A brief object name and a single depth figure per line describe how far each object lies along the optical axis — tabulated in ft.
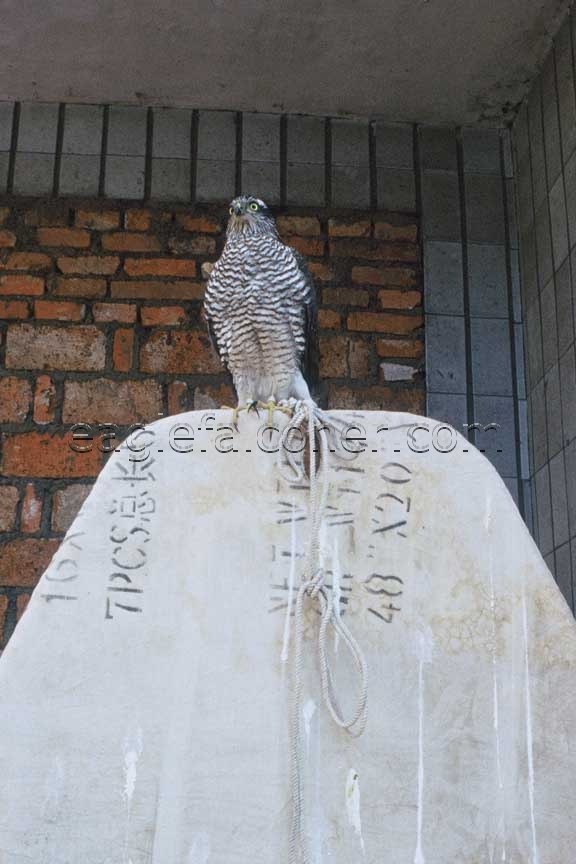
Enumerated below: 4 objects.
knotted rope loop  4.42
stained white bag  4.43
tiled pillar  9.05
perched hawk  7.88
